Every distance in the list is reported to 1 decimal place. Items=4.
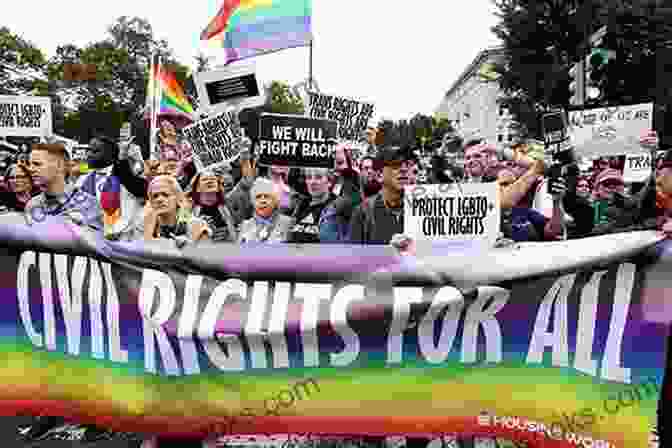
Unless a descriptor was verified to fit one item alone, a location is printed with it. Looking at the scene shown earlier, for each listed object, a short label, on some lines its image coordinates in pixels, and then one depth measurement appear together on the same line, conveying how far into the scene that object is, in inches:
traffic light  324.5
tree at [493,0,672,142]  1083.9
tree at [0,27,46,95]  1973.4
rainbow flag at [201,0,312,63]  315.6
